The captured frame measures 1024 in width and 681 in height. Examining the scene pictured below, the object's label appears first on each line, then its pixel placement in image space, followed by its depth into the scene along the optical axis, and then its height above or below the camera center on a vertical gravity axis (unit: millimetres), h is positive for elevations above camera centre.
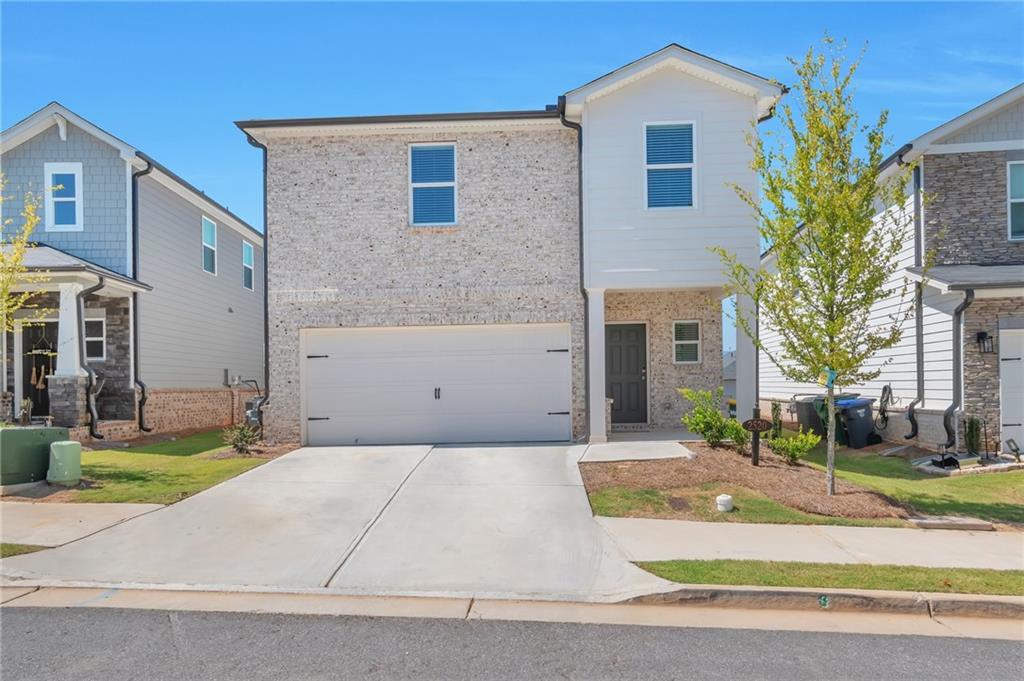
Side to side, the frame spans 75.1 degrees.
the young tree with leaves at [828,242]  8773 +1299
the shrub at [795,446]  10570 -1719
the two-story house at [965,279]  11977 +1060
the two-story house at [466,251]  12961 +1769
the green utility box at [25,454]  9398 -1599
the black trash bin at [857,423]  13759 -1762
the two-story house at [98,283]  14094 +1345
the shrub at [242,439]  12406 -1817
